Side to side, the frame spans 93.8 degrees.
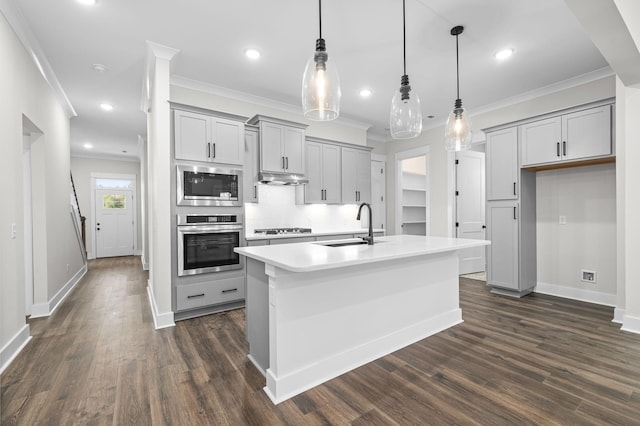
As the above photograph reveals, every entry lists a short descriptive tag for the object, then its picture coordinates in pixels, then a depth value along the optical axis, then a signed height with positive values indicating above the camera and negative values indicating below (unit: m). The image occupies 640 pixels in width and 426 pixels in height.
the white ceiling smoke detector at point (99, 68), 3.59 +1.78
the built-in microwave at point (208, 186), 3.44 +0.32
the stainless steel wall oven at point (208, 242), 3.43 -0.35
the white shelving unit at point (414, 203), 7.18 +0.20
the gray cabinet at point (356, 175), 5.35 +0.67
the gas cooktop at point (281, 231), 4.46 -0.29
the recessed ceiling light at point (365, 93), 4.43 +1.79
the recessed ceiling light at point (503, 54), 3.33 +1.77
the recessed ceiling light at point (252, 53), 3.31 +1.78
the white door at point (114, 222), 8.57 -0.25
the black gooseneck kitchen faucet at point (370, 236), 2.73 -0.23
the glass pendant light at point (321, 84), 1.83 +0.80
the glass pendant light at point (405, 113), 2.35 +0.78
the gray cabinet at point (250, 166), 4.16 +0.65
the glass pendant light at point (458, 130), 2.76 +0.75
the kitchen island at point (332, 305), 1.98 -0.74
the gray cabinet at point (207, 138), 3.43 +0.90
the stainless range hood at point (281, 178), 4.25 +0.50
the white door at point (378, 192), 6.46 +0.43
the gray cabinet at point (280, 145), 4.25 +0.99
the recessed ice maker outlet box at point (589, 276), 3.91 -0.88
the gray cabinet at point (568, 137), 3.42 +0.89
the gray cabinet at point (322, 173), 4.93 +0.66
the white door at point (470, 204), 5.60 +0.13
